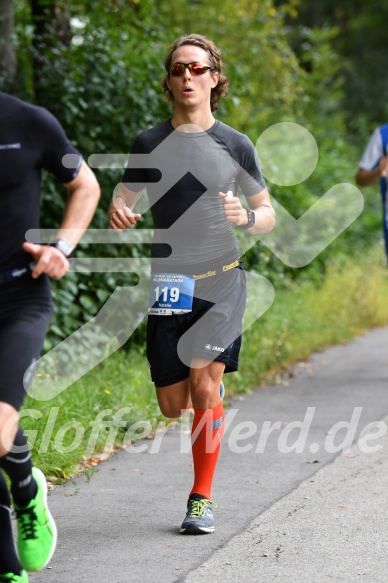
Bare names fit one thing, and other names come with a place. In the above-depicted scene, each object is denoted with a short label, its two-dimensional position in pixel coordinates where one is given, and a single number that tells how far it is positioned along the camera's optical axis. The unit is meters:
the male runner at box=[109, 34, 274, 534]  10.56
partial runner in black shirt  7.95
